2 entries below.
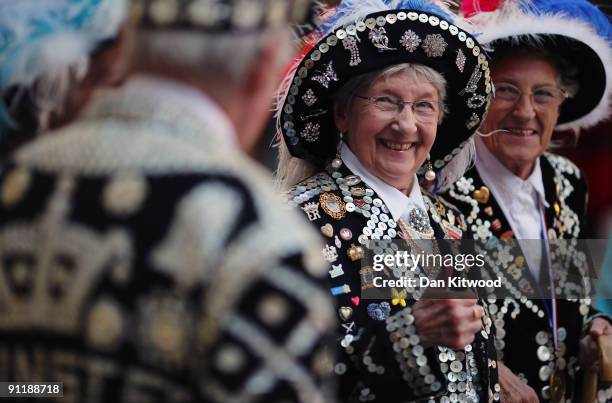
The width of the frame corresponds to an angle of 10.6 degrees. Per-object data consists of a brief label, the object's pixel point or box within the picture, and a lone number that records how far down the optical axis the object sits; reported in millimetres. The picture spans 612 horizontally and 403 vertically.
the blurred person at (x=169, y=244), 3660
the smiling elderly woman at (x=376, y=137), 4549
